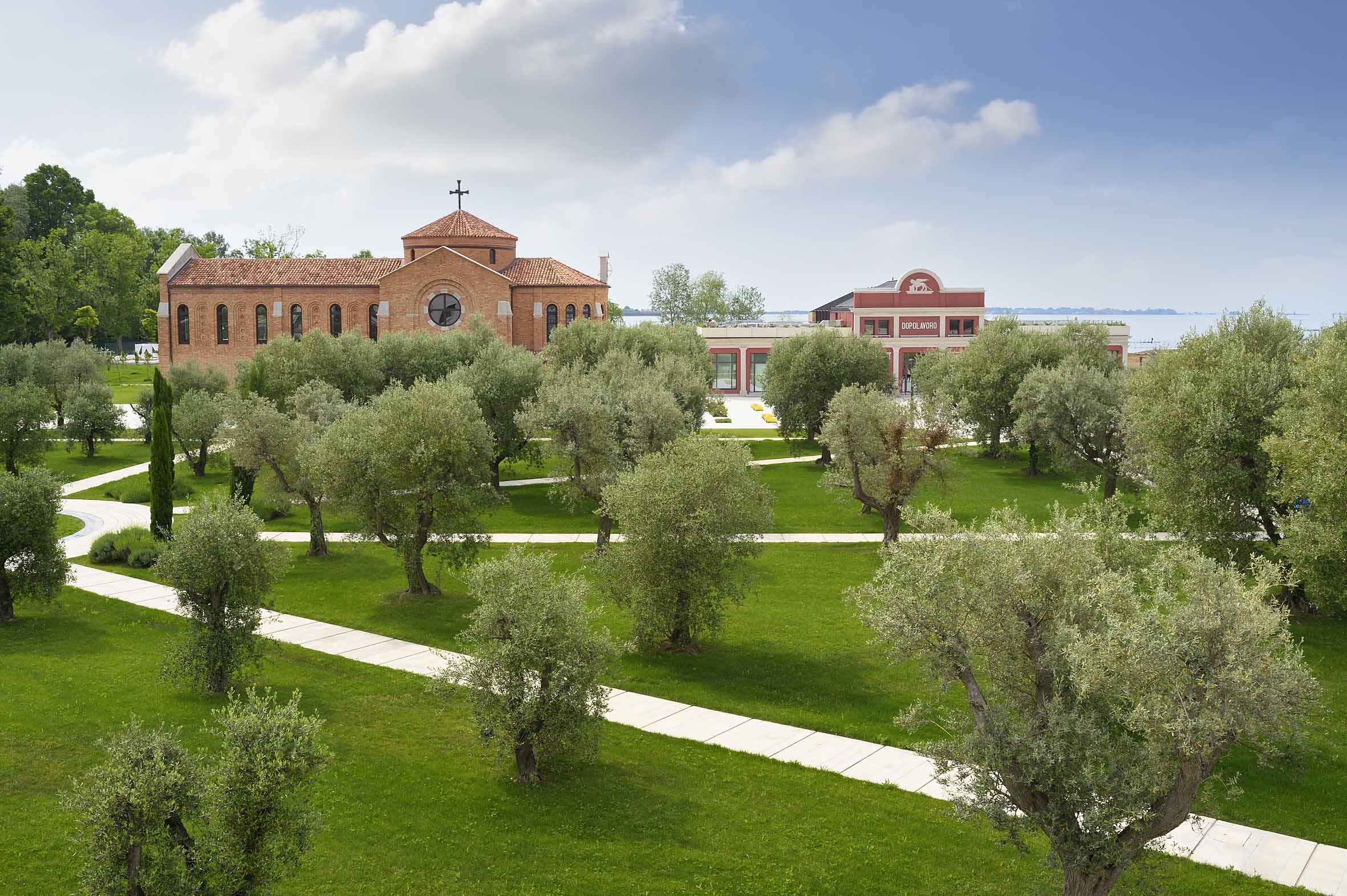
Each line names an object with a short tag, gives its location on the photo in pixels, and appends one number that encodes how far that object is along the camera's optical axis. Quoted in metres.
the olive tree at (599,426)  32.88
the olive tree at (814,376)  54.56
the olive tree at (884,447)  35.09
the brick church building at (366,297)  71.69
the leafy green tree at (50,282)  91.75
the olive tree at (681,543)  23.61
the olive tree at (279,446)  34.19
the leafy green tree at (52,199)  109.25
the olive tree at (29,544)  25.75
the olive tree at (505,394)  44.19
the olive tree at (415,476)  28.55
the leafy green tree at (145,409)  54.81
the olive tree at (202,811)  10.62
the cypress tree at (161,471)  34.34
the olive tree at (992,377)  54.09
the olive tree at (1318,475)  21.75
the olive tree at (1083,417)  41.78
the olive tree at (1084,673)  11.29
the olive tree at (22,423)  42.97
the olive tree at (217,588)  21.16
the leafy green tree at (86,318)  95.50
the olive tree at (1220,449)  25.80
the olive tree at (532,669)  16.98
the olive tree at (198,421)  48.56
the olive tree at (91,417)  53.38
